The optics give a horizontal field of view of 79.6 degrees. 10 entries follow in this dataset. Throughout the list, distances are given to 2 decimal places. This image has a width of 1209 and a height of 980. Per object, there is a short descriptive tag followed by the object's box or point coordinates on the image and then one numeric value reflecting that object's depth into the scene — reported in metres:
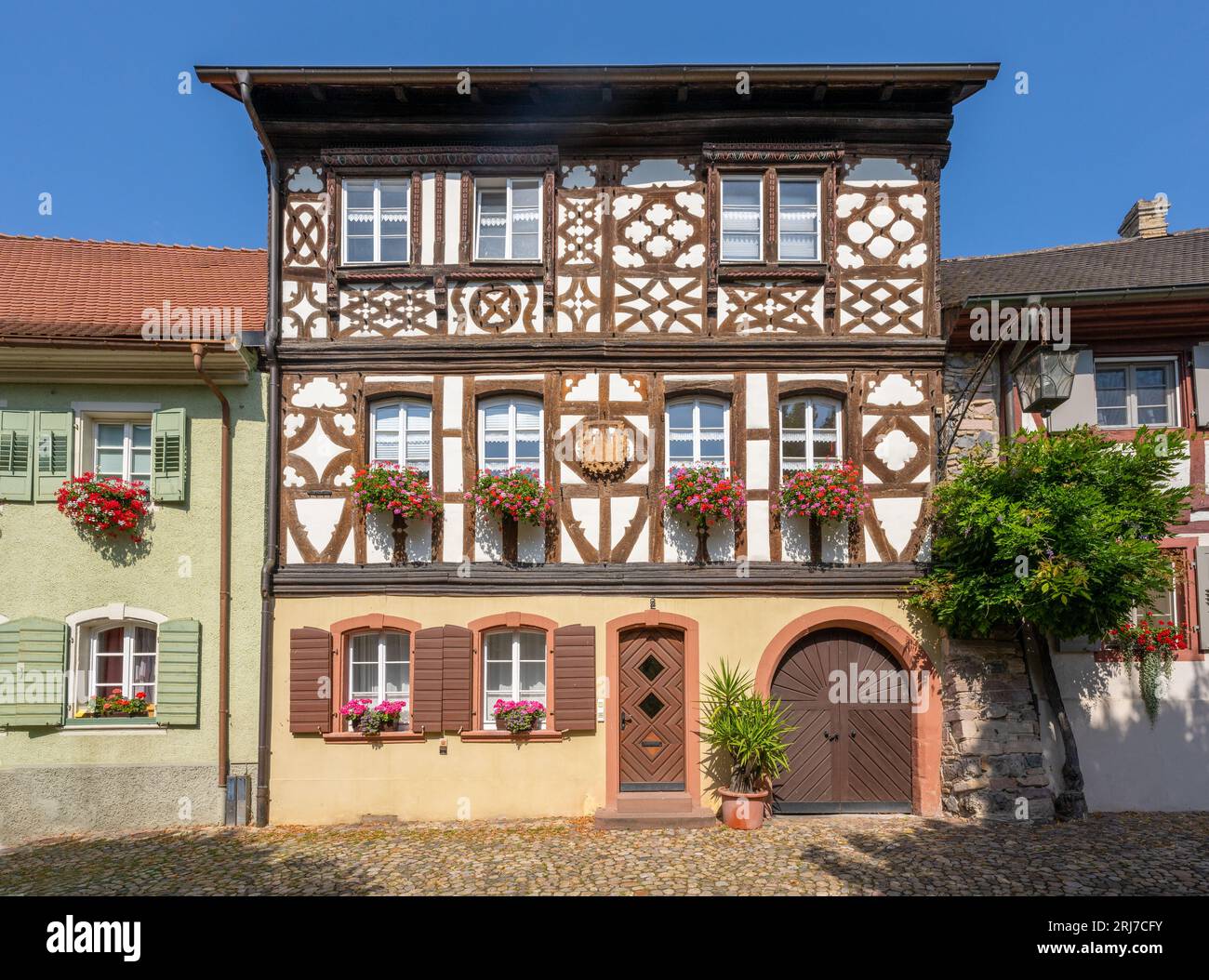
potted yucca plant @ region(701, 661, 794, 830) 8.30
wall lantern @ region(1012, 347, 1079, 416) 7.54
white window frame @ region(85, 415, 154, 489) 9.16
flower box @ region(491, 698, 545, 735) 8.64
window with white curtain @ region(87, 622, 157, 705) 8.95
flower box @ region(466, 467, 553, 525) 8.59
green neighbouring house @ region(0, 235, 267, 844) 8.62
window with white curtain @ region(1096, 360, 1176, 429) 9.30
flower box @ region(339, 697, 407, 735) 8.70
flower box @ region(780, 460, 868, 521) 8.56
